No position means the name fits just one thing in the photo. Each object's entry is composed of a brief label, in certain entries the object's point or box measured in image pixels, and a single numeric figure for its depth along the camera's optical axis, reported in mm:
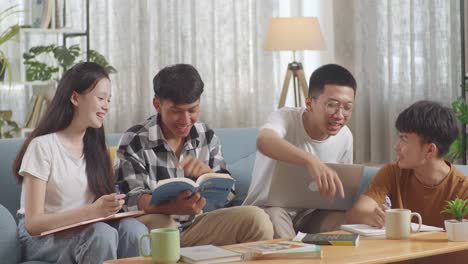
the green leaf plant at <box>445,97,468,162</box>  4648
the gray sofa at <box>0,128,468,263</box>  2707
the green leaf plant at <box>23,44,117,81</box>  5016
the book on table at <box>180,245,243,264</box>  2113
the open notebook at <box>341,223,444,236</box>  2502
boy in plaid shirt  2734
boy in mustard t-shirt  2715
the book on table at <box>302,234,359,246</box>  2338
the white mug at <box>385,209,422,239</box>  2422
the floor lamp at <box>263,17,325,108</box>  5395
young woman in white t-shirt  2562
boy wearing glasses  2951
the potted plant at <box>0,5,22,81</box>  4876
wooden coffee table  2164
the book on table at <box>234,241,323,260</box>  2174
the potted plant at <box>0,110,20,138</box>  4949
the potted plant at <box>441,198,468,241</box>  2383
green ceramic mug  2113
